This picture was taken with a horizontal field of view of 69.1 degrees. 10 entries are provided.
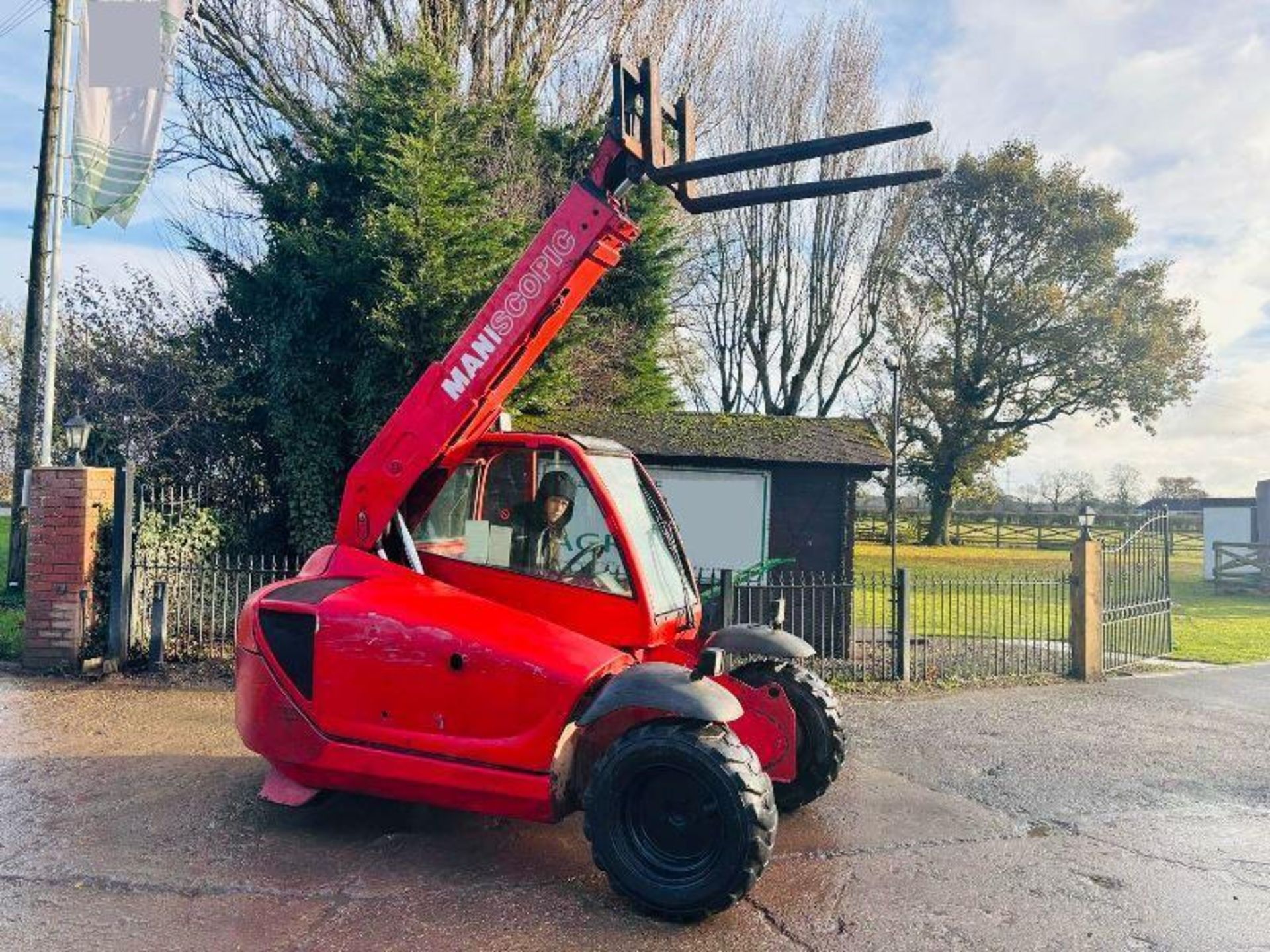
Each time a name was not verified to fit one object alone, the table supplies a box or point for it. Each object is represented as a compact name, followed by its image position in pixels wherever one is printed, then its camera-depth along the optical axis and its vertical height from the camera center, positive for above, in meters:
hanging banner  13.09 +5.81
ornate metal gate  11.10 -0.96
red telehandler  4.25 -0.70
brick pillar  8.98 -0.61
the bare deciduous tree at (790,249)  25.64 +7.96
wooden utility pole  13.26 +3.15
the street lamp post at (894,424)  18.76 +1.90
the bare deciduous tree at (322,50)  15.69 +8.13
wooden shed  12.27 +0.24
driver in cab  5.11 -0.09
